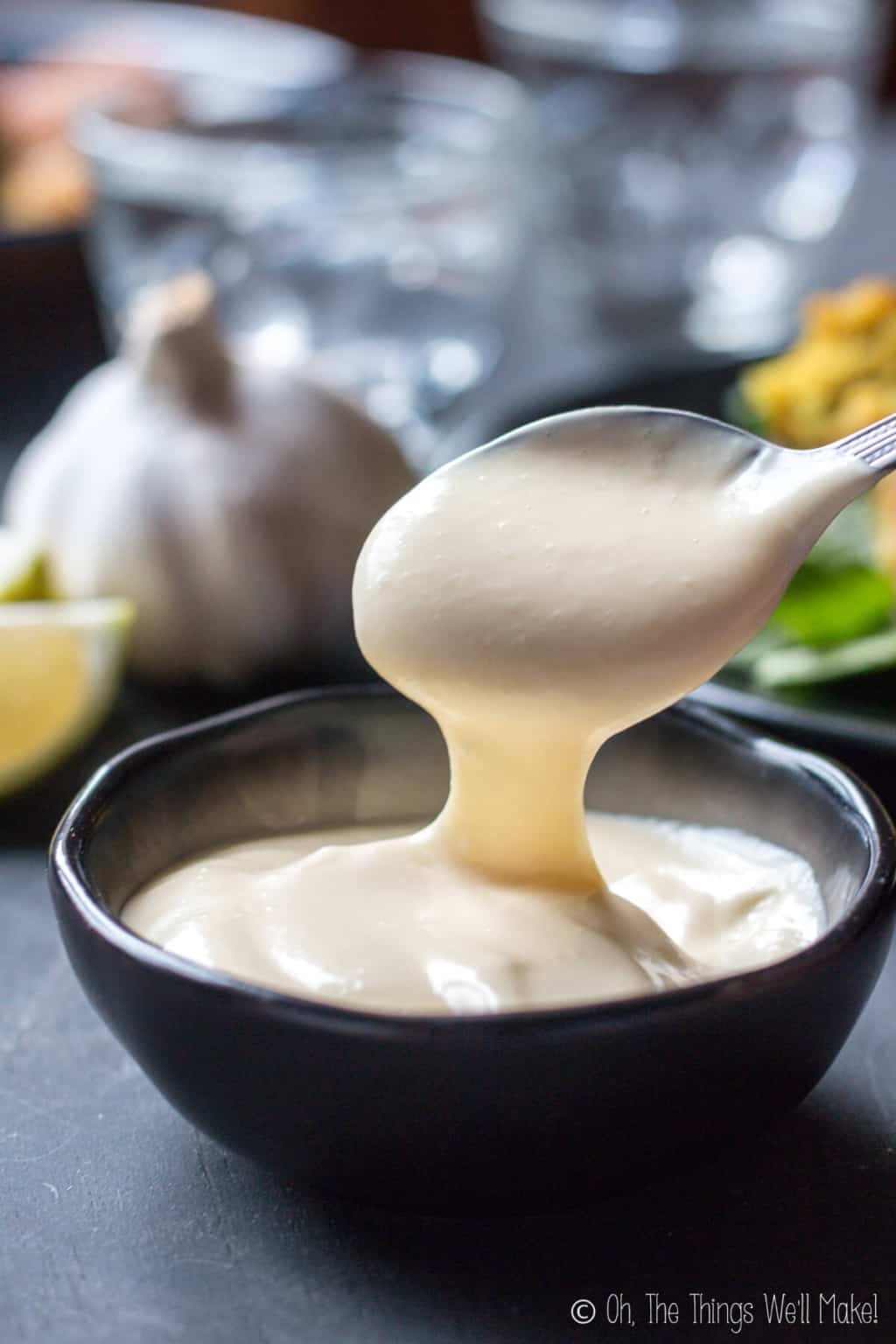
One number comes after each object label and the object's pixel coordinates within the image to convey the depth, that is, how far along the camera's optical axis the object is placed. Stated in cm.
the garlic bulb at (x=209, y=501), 43
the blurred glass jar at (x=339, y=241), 49
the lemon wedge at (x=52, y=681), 41
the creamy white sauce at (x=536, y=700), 32
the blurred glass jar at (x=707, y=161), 57
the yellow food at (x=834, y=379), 47
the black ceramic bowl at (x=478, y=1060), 31
